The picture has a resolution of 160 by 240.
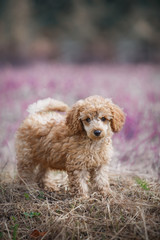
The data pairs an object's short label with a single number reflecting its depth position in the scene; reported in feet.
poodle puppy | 9.95
